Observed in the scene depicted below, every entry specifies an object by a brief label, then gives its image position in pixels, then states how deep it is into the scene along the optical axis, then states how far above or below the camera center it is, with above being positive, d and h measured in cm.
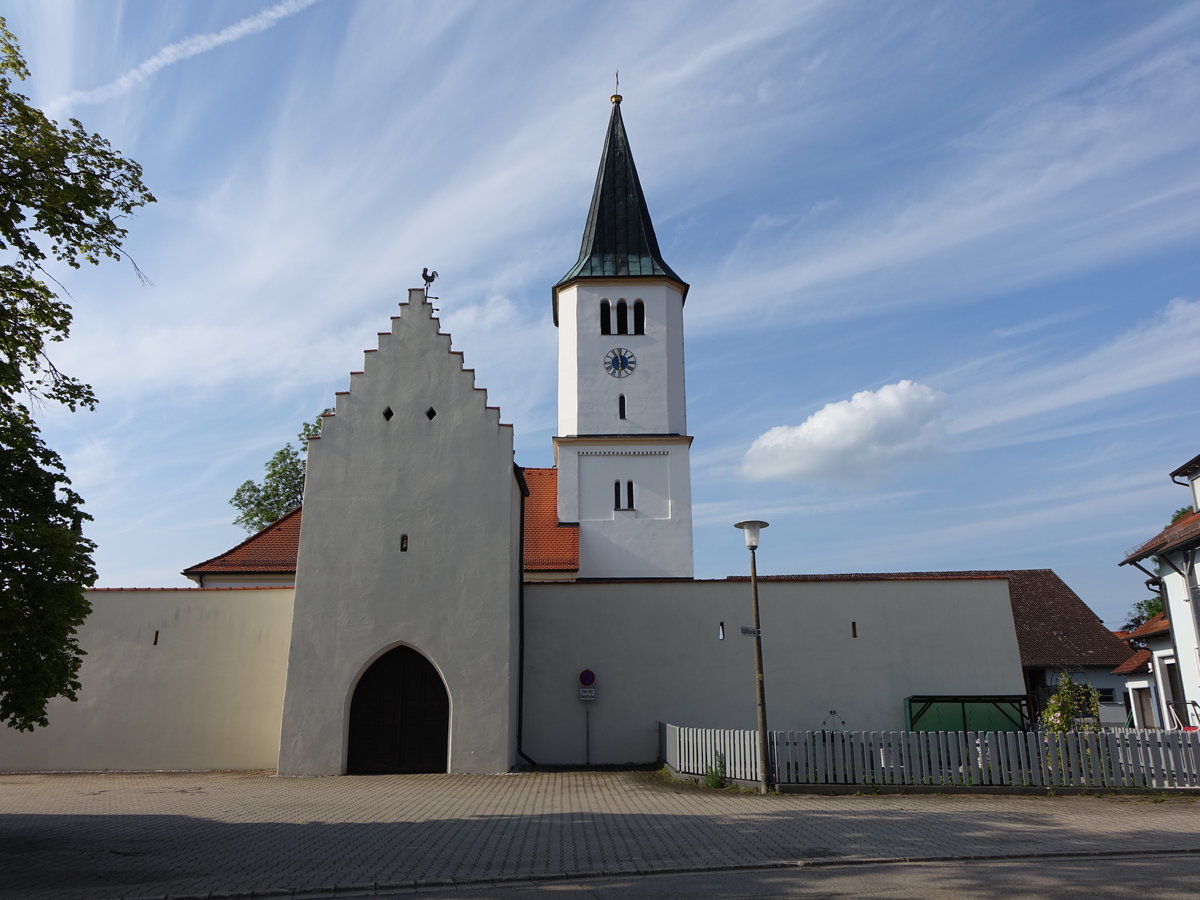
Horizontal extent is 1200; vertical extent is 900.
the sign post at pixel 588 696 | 2109 +79
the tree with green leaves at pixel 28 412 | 1034 +367
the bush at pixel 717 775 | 1562 -71
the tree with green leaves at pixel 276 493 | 3972 +997
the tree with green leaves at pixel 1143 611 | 5175 +654
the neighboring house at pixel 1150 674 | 2634 +181
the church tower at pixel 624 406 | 3238 +1149
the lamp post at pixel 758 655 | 1486 +125
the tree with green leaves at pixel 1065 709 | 1581 +36
